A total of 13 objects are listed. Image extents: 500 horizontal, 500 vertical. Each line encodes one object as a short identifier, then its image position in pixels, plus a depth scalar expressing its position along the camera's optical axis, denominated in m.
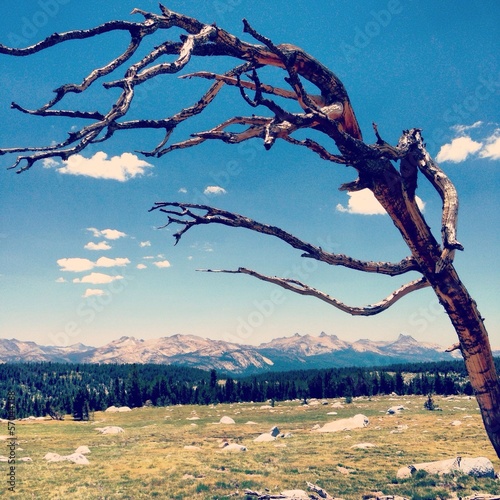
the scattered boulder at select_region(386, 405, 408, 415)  70.22
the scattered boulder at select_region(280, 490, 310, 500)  19.61
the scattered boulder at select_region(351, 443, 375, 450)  39.25
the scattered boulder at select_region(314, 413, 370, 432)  54.59
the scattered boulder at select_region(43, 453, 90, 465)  34.91
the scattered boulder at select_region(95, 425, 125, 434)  62.17
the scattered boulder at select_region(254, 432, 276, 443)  45.62
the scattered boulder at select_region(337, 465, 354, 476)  29.09
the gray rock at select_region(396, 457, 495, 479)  25.59
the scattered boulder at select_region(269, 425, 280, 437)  49.84
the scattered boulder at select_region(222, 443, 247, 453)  39.25
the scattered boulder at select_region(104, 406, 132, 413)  117.50
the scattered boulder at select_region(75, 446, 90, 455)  40.75
